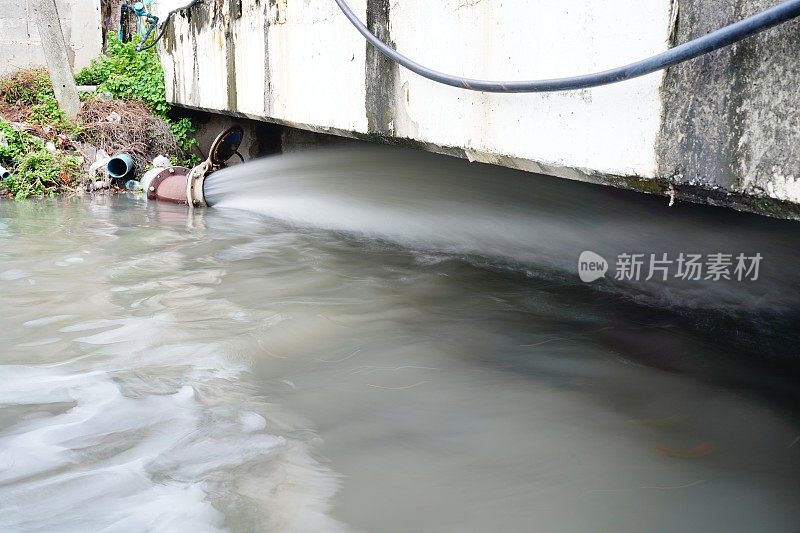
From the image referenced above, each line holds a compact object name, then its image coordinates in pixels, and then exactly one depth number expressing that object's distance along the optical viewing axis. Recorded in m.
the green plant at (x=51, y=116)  9.32
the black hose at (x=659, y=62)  1.75
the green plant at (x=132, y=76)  9.89
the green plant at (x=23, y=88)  10.47
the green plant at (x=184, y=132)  9.80
